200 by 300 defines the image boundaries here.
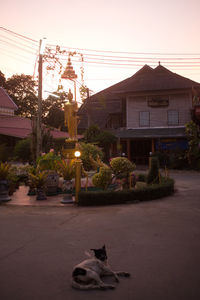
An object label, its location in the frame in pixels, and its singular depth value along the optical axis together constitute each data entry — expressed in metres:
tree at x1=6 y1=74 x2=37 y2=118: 53.12
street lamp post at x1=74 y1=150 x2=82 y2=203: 10.37
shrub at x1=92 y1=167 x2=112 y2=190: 11.59
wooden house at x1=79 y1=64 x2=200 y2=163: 27.89
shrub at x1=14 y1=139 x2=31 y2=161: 24.22
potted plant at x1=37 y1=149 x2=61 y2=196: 12.05
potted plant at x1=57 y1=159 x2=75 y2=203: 10.45
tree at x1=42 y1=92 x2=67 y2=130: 55.38
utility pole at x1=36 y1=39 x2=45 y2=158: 15.61
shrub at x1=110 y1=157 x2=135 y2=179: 12.45
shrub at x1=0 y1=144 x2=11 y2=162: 19.54
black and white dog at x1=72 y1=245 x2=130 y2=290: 3.87
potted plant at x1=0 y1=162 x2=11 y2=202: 10.83
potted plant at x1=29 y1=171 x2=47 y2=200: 10.96
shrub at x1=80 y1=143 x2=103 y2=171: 15.03
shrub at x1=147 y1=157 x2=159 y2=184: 13.26
